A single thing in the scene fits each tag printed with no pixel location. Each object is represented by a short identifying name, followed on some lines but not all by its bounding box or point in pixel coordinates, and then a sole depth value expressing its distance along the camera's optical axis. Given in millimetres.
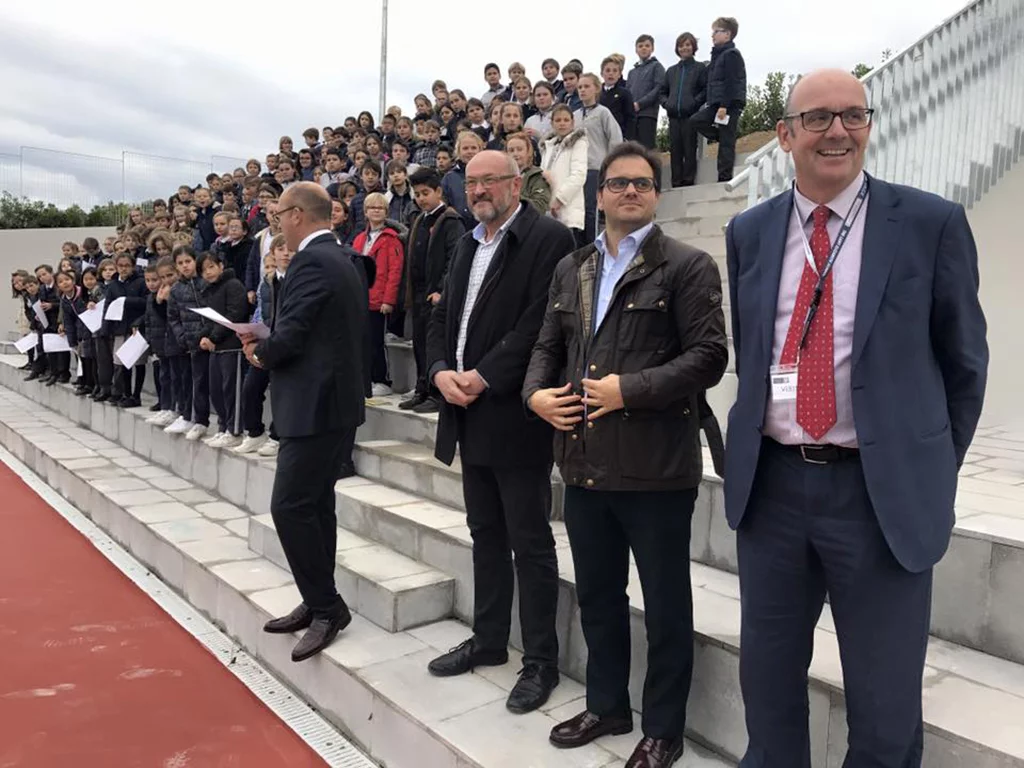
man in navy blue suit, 1583
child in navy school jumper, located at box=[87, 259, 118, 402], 8266
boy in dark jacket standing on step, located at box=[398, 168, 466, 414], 5328
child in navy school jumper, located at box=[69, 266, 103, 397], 8570
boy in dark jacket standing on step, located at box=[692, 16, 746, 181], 7137
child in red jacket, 5930
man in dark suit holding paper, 3123
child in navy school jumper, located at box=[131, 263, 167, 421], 6816
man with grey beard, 2725
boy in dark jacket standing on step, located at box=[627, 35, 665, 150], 7832
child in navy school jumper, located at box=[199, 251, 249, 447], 5941
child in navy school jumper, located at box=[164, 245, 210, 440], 6125
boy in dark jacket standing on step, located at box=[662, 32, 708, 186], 7441
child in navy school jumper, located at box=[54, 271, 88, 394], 9000
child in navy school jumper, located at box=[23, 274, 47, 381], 10719
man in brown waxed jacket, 2203
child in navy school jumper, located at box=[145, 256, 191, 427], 6598
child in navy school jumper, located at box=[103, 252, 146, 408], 7887
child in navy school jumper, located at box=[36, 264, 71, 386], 10188
